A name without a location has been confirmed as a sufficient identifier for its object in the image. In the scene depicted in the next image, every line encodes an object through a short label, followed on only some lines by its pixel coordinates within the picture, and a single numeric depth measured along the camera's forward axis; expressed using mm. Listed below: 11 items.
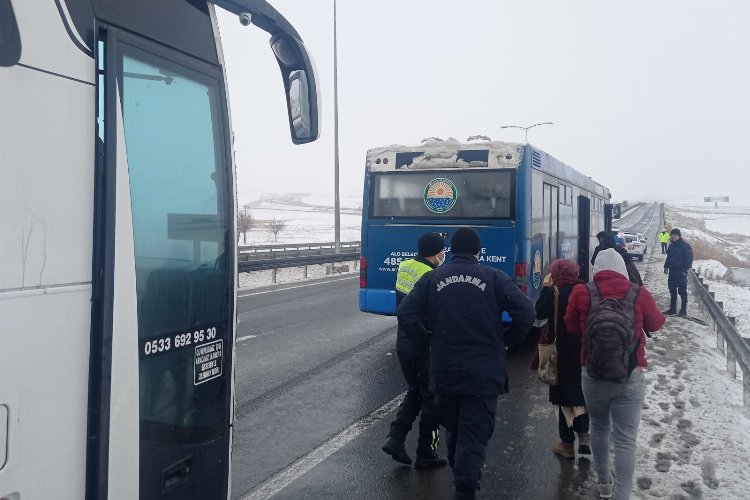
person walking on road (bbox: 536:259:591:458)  5332
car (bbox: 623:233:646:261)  34753
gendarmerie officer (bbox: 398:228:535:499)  4422
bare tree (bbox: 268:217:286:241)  56988
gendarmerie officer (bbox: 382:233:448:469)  5270
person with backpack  4332
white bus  2090
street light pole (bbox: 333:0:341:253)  27852
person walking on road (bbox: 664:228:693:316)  13180
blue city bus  9578
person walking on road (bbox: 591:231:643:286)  7116
